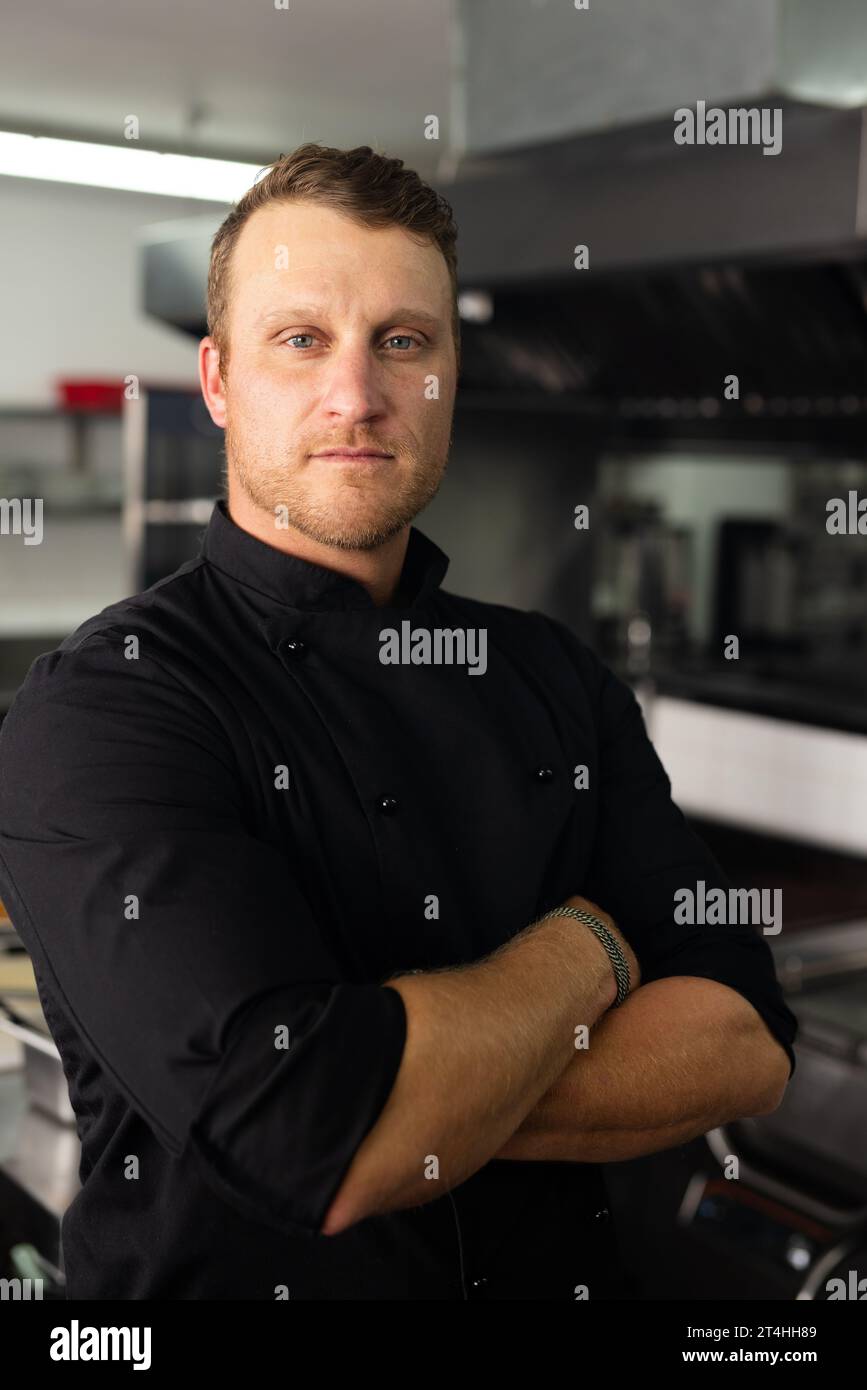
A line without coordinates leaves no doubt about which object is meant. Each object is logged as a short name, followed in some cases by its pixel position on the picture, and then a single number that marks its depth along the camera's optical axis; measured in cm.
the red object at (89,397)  564
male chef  86
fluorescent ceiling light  399
